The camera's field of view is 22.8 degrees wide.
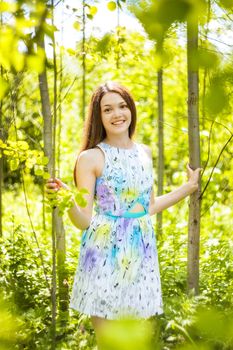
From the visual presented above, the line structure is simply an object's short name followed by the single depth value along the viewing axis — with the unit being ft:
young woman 7.50
